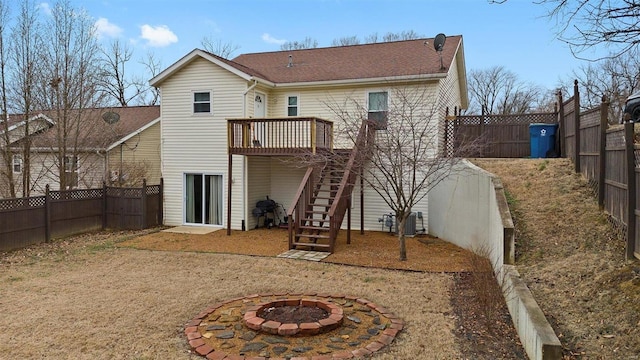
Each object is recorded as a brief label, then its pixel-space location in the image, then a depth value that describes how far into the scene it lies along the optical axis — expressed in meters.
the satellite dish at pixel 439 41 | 13.61
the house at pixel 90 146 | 13.41
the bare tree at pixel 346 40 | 34.59
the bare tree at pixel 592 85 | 25.58
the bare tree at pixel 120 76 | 28.38
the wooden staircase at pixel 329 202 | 10.17
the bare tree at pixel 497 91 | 38.22
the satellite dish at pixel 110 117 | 18.41
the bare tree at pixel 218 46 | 31.48
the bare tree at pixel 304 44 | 36.31
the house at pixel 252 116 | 12.73
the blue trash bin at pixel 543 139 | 12.74
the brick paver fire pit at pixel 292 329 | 4.44
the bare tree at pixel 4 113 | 12.04
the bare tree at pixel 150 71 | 29.92
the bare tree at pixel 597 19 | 3.91
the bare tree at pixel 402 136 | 9.21
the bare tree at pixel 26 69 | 12.48
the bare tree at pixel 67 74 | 13.34
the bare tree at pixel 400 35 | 33.91
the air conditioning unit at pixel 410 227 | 12.72
